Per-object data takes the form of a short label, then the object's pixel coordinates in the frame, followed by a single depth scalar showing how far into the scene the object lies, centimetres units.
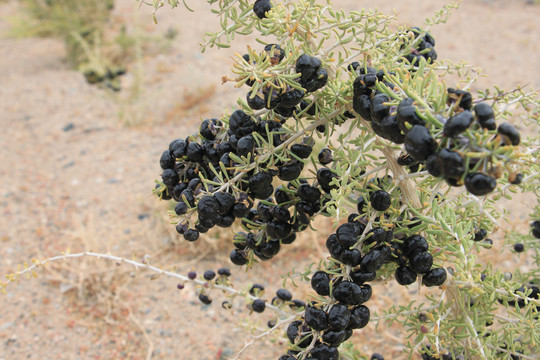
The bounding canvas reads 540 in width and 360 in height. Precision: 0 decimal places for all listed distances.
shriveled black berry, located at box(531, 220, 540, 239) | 42
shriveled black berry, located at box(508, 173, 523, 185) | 29
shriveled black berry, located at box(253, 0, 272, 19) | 32
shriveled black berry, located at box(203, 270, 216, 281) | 42
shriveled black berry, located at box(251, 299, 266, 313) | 42
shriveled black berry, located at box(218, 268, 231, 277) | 42
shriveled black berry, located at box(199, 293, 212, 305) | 42
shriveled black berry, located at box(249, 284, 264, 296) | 43
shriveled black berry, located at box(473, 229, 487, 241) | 37
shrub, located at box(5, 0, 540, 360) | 31
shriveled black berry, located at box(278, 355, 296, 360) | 34
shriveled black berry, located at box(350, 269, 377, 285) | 33
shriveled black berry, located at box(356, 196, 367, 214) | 34
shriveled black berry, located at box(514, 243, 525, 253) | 43
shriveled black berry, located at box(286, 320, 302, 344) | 35
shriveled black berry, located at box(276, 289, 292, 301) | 42
